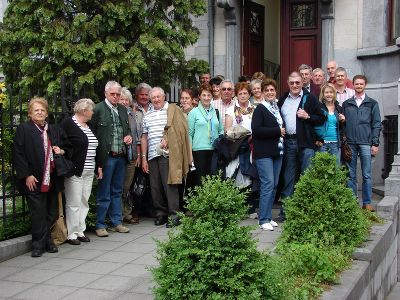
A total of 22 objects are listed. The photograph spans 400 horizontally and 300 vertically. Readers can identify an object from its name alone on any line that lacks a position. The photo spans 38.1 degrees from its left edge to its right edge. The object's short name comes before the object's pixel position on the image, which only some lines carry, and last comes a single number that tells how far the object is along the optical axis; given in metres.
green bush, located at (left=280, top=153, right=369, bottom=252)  6.04
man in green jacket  7.30
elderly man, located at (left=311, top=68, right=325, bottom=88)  8.99
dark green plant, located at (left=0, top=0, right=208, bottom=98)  8.92
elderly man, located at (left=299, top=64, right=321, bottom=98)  8.91
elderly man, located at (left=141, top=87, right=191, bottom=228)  7.98
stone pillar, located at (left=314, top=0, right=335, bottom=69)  12.01
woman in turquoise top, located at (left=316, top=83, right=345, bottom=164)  8.09
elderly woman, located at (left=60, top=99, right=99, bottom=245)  6.89
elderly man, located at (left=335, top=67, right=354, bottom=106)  8.84
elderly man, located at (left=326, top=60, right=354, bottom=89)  9.34
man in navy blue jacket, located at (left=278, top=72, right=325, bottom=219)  7.86
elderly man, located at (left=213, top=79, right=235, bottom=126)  8.46
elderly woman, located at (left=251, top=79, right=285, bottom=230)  7.59
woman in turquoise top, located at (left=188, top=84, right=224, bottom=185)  8.32
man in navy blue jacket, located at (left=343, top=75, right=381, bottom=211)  8.58
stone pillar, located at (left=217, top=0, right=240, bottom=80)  12.55
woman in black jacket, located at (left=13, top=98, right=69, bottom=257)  6.37
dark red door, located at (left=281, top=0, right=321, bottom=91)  13.02
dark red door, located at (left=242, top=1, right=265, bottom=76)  13.01
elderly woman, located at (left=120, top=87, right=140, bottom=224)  7.88
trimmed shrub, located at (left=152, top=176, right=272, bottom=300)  3.57
